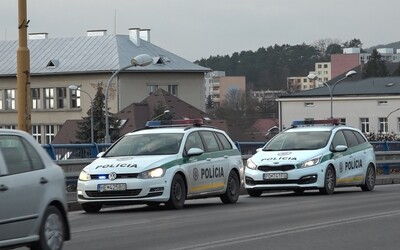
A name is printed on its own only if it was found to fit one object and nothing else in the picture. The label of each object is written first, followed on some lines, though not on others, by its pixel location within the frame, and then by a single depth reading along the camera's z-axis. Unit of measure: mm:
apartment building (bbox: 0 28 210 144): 112500
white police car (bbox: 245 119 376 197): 24359
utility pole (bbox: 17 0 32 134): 20484
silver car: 11812
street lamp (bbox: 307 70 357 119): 63116
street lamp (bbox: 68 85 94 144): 75812
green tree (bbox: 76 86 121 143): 92250
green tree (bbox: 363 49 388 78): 164750
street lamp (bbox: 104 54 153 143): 40481
